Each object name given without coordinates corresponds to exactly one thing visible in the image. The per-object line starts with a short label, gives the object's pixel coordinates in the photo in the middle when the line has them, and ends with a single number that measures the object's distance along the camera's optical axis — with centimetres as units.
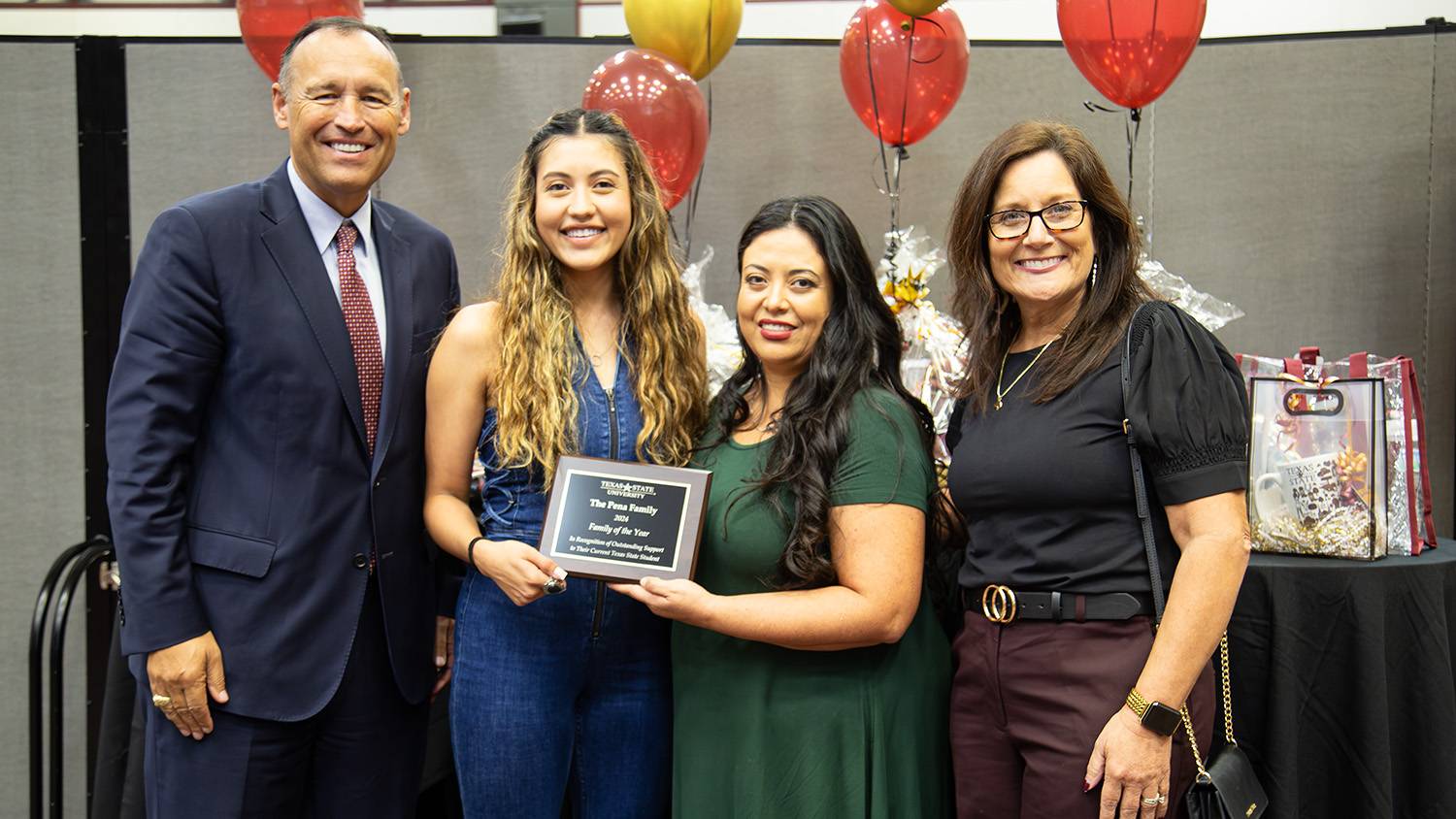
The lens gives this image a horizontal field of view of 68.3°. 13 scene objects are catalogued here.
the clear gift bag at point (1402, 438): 235
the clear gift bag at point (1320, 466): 229
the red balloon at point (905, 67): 306
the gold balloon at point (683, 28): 308
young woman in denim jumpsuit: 182
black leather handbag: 159
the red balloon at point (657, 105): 291
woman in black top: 156
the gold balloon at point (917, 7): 285
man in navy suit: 179
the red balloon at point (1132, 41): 275
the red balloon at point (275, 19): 301
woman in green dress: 172
